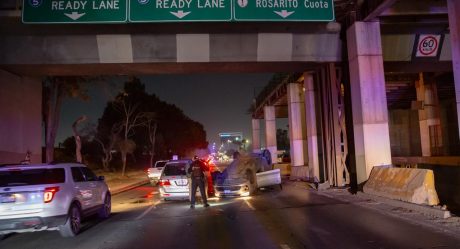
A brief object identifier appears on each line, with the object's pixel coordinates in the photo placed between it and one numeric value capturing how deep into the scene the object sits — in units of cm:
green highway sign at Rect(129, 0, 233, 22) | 1596
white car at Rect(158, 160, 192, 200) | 1678
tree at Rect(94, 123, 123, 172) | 4353
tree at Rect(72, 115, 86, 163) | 2917
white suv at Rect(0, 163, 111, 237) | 960
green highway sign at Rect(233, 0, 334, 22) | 1609
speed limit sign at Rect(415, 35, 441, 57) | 1881
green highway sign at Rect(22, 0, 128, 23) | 1566
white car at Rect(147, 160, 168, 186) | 3033
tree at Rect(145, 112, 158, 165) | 5245
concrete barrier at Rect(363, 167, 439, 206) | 1229
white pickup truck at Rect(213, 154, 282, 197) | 1823
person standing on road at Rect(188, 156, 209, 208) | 1523
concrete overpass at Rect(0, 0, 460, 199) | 1720
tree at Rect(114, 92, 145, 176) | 4314
